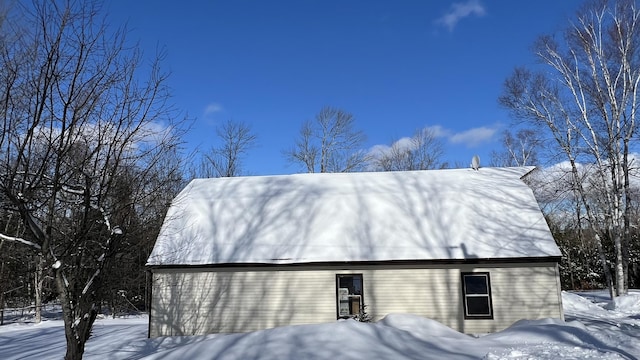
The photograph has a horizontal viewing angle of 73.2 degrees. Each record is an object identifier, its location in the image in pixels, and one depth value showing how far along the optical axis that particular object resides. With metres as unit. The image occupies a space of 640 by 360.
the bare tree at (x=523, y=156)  29.69
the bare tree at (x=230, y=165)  36.31
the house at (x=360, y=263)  12.90
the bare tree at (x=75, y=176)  6.06
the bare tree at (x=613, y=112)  19.08
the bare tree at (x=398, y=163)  38.65
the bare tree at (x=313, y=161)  35.25
